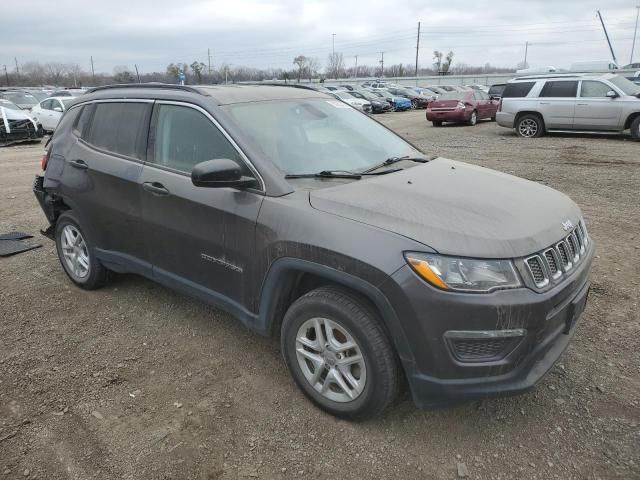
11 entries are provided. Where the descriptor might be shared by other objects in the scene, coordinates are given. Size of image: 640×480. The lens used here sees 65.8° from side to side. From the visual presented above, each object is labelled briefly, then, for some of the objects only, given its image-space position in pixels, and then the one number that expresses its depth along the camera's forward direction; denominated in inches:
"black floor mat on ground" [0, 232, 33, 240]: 237.0
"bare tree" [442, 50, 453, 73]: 3766.7
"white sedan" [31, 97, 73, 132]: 706.8
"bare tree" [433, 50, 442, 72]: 3786.9
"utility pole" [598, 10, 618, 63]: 2055.7
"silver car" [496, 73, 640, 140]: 528.4
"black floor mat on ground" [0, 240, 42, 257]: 215.8
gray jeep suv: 91.9
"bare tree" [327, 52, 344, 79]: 3981.3
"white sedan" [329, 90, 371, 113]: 1081.3
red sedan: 777.6
